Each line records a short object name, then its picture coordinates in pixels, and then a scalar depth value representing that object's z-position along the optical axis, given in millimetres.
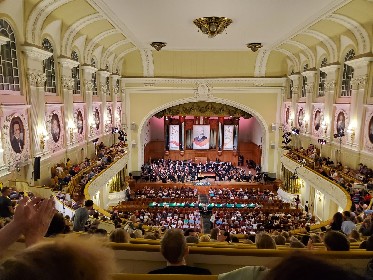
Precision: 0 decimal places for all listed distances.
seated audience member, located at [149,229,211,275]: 2504
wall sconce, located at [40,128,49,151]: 12734
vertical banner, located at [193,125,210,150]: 31150
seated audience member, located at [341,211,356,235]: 7729
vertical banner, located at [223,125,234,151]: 31297
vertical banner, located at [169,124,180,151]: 30953
